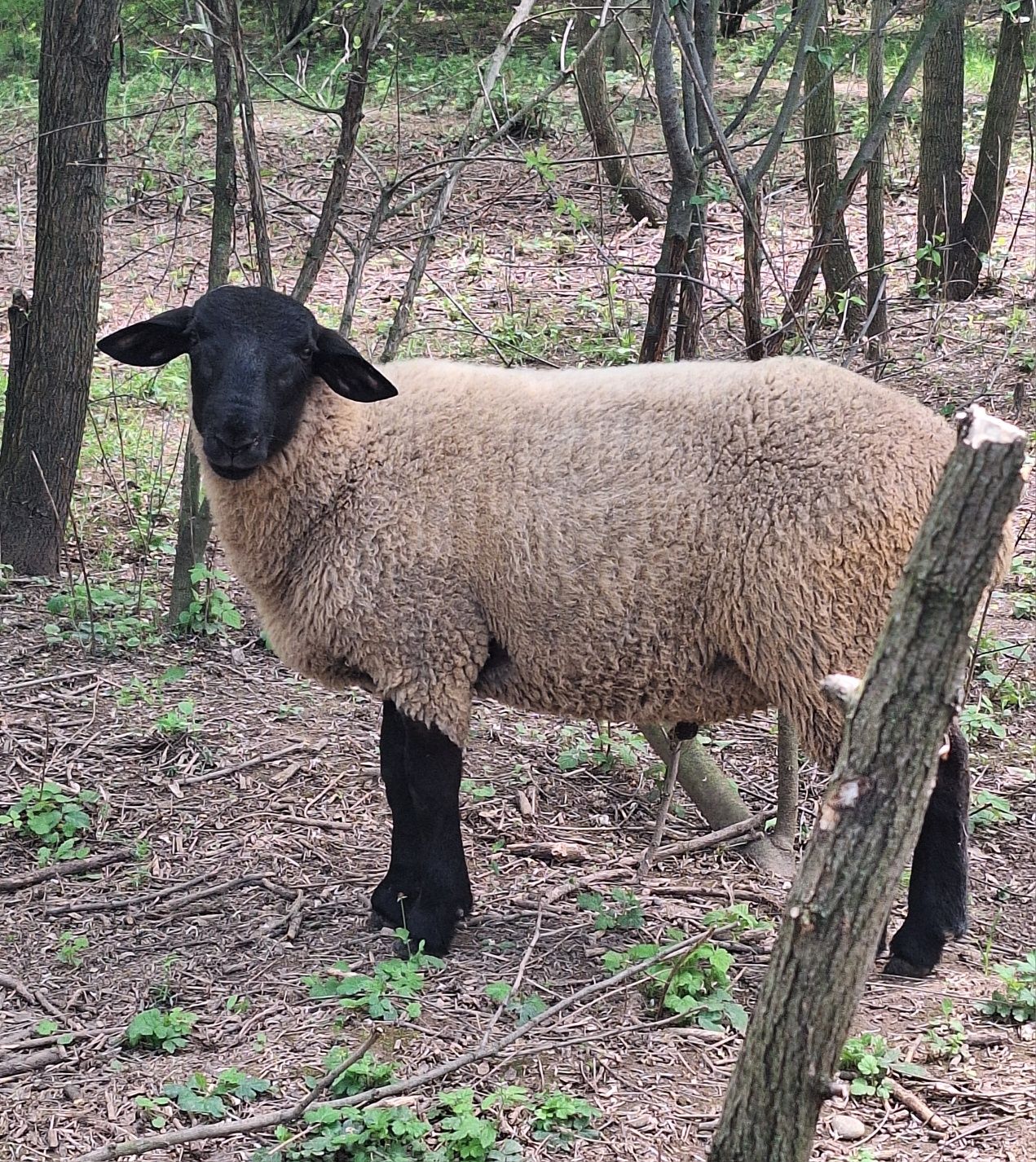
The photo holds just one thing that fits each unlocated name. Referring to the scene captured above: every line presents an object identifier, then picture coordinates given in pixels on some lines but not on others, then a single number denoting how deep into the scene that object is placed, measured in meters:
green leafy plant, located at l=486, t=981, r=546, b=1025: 4.21
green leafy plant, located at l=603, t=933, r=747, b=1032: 4.21
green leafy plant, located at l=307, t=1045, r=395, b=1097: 3.76
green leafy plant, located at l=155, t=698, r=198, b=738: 5.96
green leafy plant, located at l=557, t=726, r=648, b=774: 6.05
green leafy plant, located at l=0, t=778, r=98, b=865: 5.27
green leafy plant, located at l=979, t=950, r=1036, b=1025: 4.12
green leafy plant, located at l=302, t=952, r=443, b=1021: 4.21
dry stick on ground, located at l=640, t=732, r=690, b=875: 5.18
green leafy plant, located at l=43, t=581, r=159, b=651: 6.80
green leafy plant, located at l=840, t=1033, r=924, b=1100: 3.78
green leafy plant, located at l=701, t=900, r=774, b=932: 4.69
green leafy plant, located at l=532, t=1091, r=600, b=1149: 3.62
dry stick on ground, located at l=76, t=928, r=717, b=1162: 3.34
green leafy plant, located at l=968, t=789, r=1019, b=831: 5.43
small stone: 3.62
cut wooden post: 2.38
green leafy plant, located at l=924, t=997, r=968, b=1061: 3.97
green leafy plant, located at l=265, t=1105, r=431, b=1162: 3.46
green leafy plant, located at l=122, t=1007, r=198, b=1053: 4.08
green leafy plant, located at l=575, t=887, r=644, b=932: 4.75
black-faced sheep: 4.34
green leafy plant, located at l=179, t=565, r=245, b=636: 6.89
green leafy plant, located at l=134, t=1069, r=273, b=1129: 3.68
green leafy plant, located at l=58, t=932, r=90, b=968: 4.60
